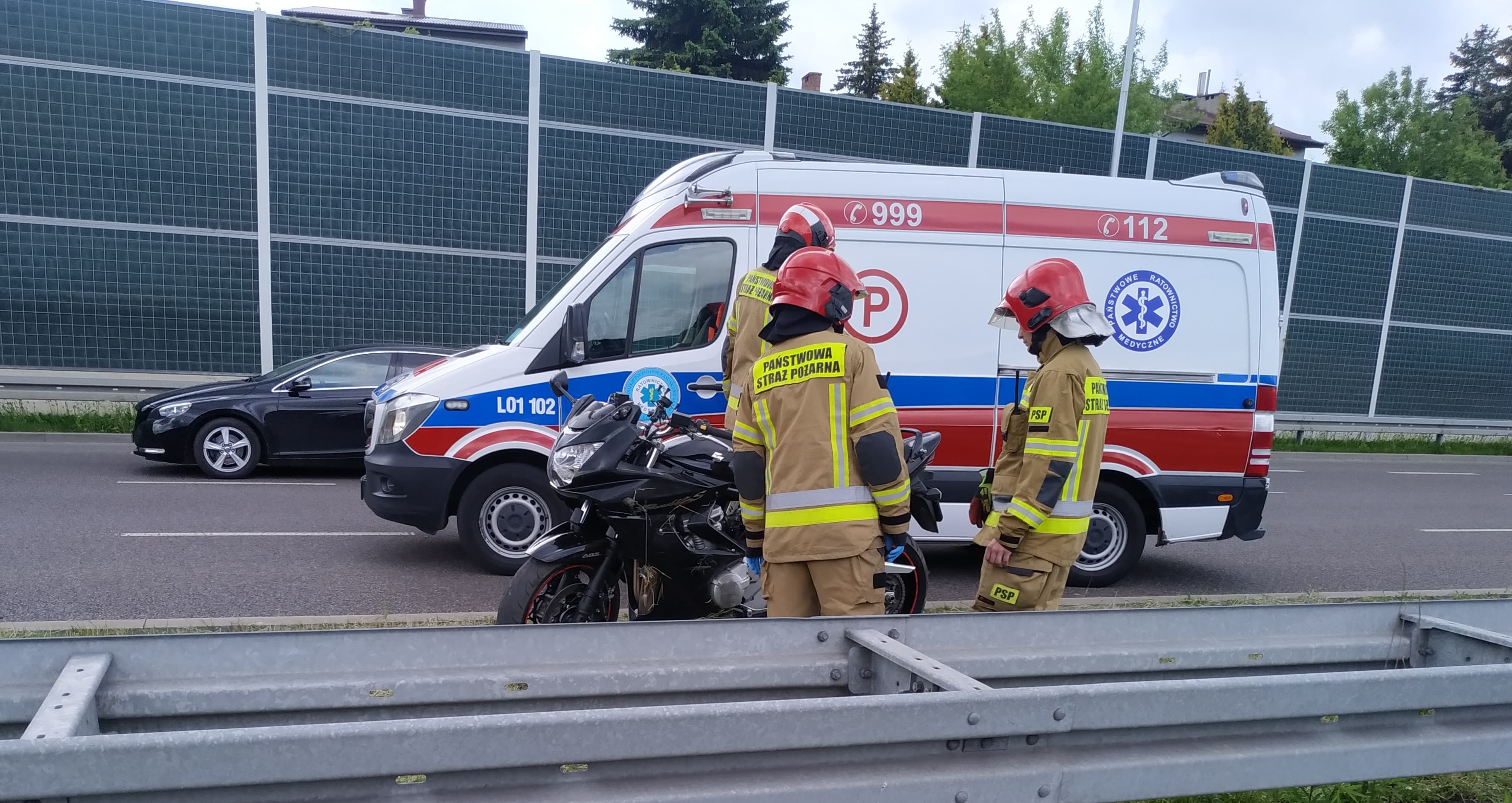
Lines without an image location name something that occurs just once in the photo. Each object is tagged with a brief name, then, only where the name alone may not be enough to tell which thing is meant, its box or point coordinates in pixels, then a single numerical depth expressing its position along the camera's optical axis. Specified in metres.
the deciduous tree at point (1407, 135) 35.06
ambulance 6.73
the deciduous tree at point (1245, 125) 46.09
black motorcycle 4.36
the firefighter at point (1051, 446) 3.95
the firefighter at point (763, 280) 5.74
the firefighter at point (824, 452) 3.62
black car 10.66
